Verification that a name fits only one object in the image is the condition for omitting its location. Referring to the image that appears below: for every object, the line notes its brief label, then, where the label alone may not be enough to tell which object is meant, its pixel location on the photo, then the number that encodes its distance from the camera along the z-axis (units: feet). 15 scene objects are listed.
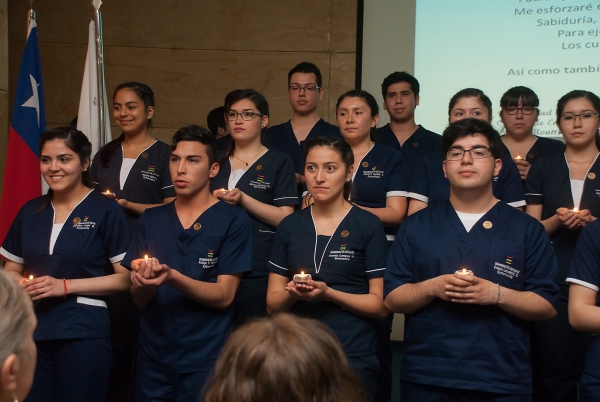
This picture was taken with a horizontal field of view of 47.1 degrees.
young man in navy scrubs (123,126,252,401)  9.12
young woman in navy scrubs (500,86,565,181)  12.76
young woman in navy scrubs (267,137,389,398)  9.27
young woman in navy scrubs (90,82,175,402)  11.78
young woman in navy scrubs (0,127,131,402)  9.44
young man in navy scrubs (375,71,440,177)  13.85
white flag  14.57
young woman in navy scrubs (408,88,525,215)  10.92
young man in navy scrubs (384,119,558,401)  8.12
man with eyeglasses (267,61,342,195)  13.94
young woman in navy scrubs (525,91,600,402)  10.69
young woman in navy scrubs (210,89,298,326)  11.17
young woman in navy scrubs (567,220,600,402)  8.04
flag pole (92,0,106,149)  13.97
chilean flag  13.28
